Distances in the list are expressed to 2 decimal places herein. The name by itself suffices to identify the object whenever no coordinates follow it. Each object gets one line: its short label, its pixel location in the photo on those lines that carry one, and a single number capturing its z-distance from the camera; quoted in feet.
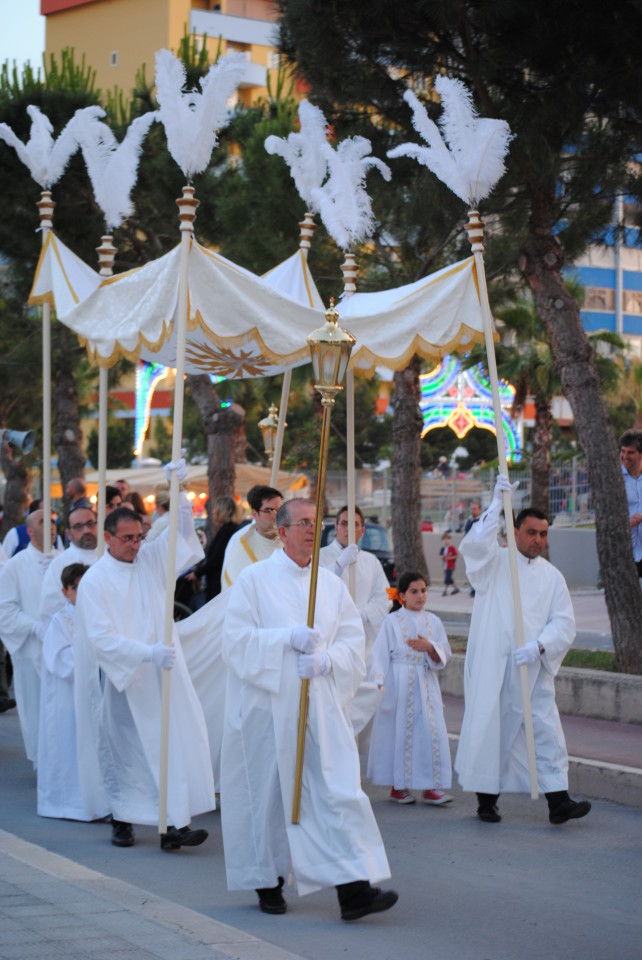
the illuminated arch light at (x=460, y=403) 109.34
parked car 72.64
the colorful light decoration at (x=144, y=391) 95.35
